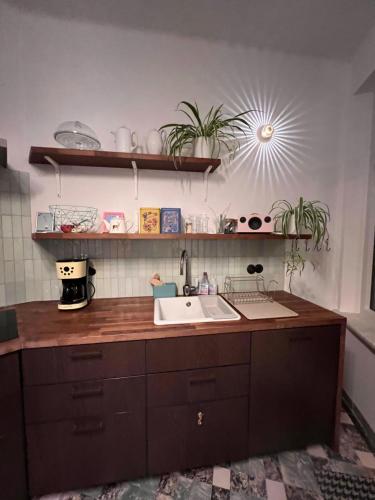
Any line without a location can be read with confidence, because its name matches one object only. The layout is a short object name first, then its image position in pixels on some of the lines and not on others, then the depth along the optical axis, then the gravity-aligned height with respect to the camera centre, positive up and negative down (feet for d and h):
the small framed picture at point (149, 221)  4.89 +0.32
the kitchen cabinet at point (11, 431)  3.04 -2.82
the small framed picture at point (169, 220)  4.99 +0.36
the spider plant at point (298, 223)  5.02 +0.33
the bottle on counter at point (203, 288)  5.41 -1.28
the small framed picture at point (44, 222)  4.67 +0.25
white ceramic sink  4.83 -1.63
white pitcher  4.67 +2.00
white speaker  4.85 +0.30
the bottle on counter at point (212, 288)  5.44 -1.29
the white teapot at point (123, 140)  4.50 +1.97
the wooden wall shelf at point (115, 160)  4.18 +1.57
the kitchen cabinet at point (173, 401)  3.32 -2.75
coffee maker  4.22 -0.99
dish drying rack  5.38 -1.33
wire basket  4.88 +0.42
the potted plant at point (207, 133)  4.73 +2.34
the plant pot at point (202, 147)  4.79 +1.96
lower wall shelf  4.19 -0.01
